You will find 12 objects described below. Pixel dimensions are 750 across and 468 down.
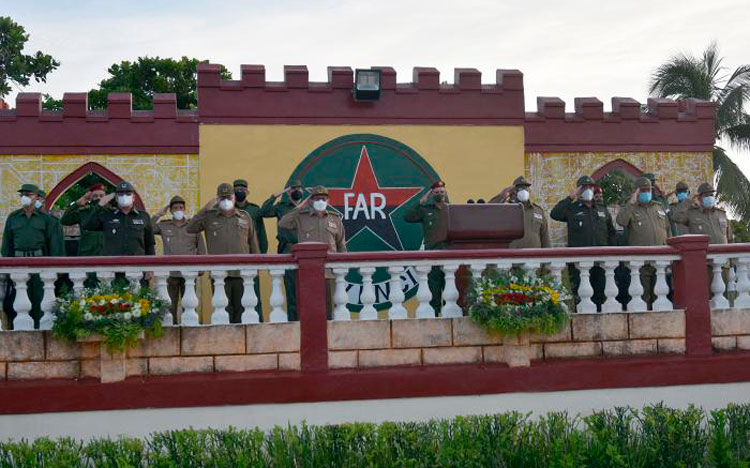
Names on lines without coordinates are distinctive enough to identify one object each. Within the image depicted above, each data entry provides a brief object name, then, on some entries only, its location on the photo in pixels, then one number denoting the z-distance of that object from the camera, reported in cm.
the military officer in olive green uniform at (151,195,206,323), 931
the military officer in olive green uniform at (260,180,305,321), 968
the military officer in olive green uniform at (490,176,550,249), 968
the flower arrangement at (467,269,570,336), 729
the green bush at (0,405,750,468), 632
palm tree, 1870
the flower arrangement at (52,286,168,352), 681
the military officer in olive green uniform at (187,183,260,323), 867
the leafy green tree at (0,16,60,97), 2150
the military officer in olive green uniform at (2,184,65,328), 876
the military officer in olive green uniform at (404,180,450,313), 813
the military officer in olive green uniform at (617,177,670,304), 941
